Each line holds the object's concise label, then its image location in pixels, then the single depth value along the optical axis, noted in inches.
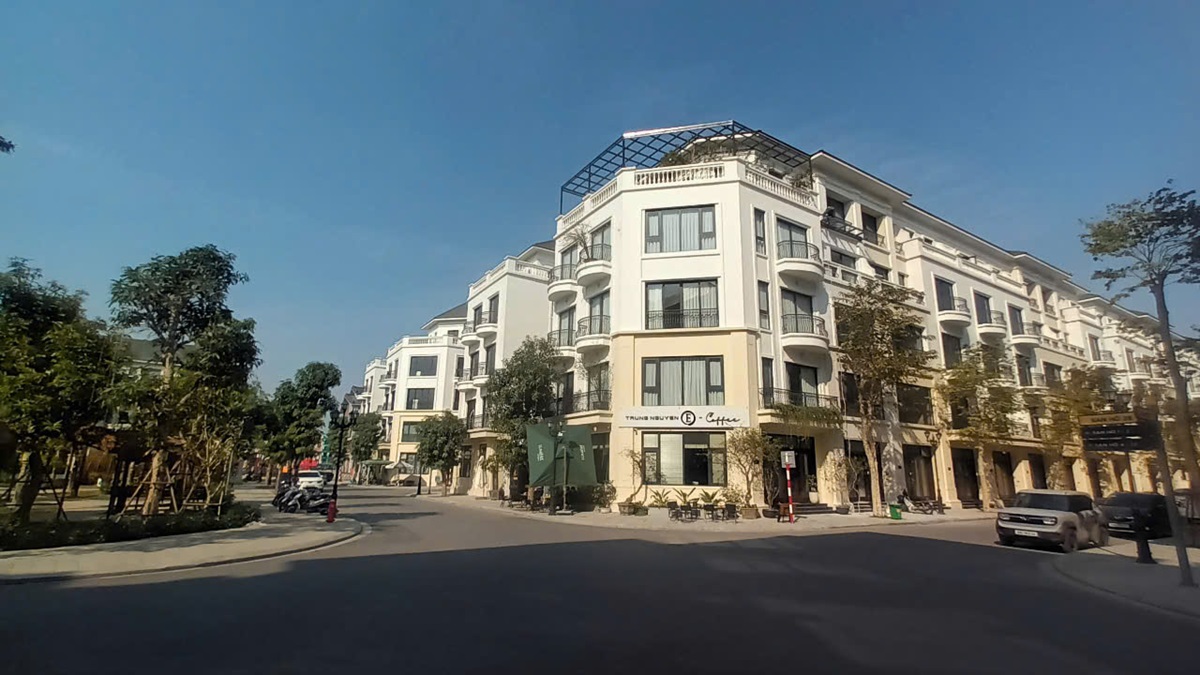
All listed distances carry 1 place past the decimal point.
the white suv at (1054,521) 598.2
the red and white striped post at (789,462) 856.3
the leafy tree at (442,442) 1485.0
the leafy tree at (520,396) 1103.6
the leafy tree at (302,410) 1469.0
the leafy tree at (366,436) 2343.8
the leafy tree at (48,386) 499.8
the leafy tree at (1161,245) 641.6
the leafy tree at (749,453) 924.6
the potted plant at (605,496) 1018.1
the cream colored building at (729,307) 1023.0
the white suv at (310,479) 1365.7
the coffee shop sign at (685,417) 990.4
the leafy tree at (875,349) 1040.8
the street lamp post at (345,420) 890.1
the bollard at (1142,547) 484.7
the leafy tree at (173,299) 677.9
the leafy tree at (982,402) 1195.3
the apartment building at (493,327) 1439.5
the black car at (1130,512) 760.3
